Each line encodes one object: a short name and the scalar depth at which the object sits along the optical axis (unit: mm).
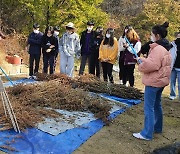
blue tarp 3678
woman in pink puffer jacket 4180
